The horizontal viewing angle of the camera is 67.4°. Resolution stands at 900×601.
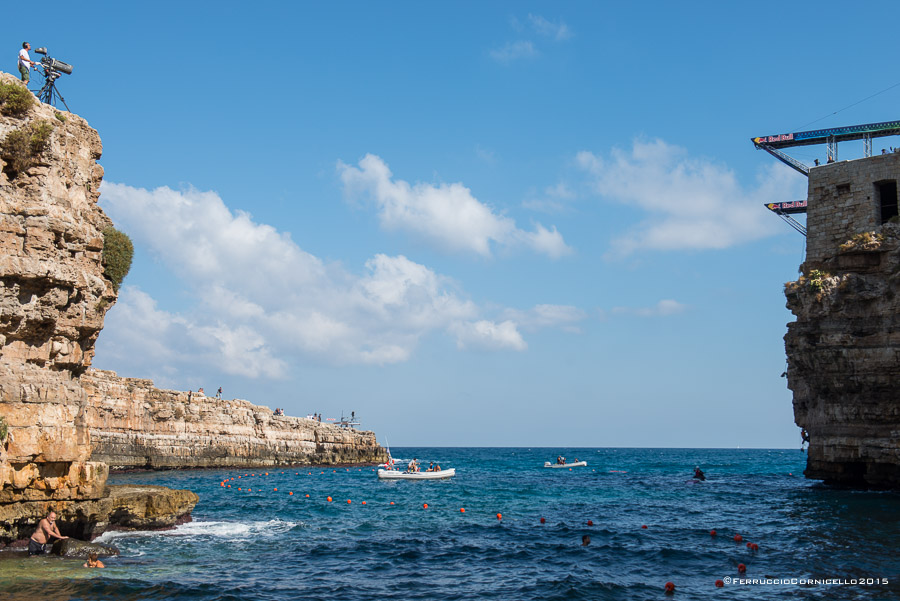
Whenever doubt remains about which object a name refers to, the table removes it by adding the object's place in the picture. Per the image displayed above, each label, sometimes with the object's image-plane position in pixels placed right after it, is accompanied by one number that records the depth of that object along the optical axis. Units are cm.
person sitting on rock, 1577
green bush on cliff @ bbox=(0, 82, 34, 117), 1661
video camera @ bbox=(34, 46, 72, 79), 1877
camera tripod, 1866
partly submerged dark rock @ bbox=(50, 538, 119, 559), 1609
